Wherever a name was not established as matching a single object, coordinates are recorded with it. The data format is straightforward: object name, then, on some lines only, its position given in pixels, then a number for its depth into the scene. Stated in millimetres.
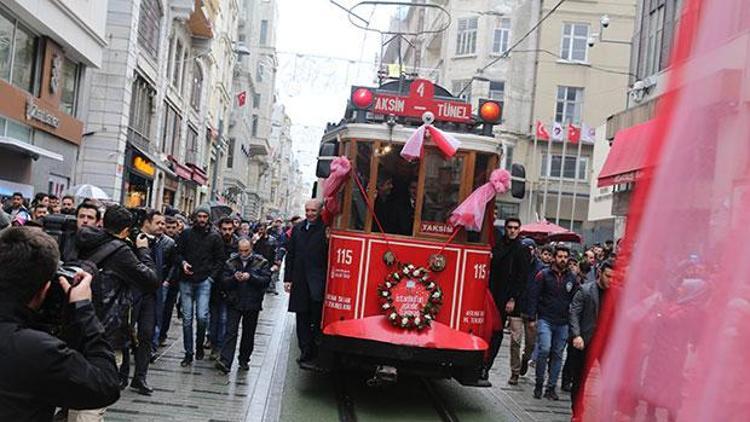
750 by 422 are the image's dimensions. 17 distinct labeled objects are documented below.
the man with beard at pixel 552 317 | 9281
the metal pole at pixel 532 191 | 37081
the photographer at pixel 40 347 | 2221
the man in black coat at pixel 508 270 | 9062
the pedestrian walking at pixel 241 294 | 8773
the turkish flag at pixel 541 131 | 35562
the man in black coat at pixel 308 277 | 8391
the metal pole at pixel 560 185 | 32562
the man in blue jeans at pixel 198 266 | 8914
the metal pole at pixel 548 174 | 34091
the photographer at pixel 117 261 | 5164
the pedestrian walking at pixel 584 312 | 7535
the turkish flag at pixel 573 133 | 35125
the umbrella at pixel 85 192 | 15227
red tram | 7453
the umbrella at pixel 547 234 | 20391
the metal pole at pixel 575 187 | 32347
